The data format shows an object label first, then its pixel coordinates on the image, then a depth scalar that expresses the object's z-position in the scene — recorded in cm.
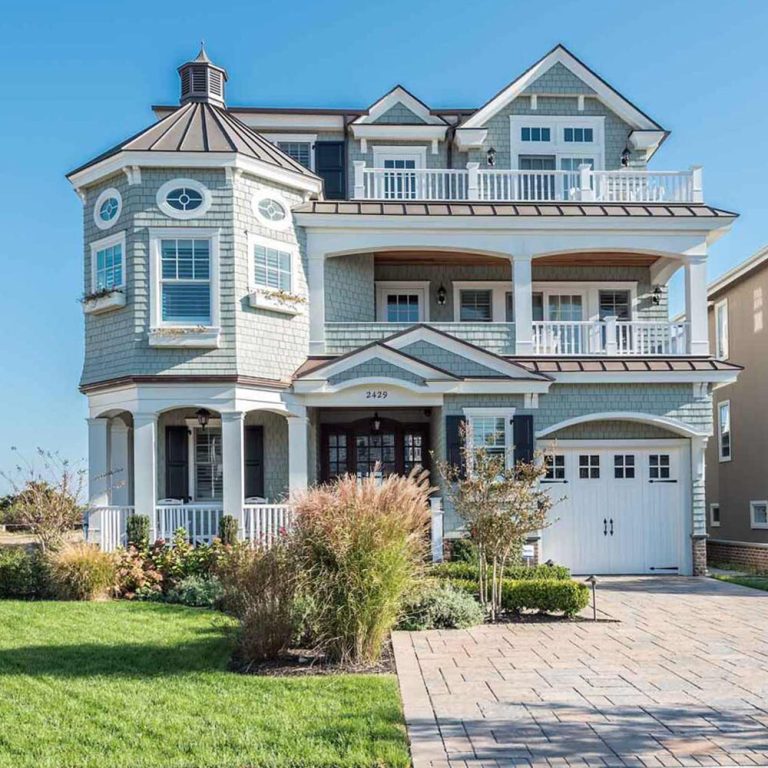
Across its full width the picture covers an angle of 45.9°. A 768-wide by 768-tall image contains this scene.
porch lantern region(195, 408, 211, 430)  1814
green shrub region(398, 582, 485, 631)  1164
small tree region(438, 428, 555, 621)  1254
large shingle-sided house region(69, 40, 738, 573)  1686
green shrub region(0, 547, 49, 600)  1473
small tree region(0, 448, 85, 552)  1526
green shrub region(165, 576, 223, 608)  1402
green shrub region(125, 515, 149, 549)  1599
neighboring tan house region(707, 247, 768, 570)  2252
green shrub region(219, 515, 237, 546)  1605
